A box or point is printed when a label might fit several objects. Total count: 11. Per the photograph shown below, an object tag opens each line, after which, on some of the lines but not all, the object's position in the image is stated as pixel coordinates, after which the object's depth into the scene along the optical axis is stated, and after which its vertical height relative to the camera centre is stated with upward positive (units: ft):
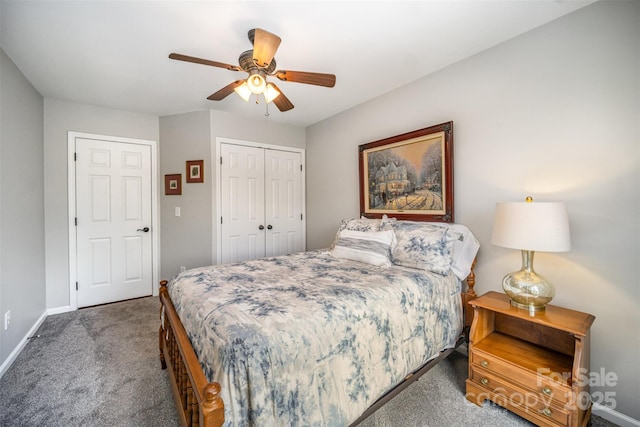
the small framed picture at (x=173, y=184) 11.63 +1.40
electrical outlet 6.68 -2.63
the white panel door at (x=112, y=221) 10.59 -0.18
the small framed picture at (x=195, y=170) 11.32 +1.95
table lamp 4.93 -0.50
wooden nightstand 4.63 -3.02
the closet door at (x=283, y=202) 12.91 +0.63
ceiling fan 5.15 +3.27
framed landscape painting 7.95 +1.28
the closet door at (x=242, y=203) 11.64 +0.55
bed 3.41 -1.88
